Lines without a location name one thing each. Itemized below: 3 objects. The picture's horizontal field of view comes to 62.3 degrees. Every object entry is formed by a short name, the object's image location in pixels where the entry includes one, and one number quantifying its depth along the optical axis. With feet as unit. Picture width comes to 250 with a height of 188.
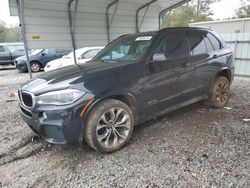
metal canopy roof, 16.66
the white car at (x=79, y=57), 30.31
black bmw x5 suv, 8.44
